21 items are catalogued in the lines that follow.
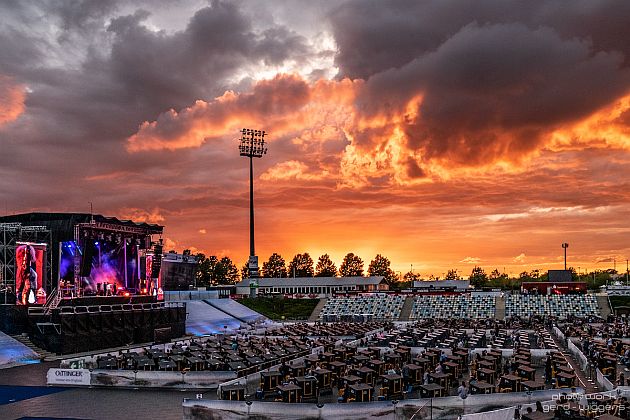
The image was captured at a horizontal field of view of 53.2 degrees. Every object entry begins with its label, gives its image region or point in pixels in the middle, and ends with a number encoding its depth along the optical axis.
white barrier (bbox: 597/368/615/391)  27.76
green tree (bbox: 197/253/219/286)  161.20
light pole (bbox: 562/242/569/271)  122.31
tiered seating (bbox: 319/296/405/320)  86.22
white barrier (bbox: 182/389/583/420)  23.62
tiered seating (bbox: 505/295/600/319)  79.19
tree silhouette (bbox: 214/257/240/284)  165.12
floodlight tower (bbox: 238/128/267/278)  104.81
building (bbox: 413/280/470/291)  115.44
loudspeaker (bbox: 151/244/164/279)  66.38
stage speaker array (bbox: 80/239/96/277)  55.91
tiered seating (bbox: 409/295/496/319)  82.44
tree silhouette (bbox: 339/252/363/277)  178.00
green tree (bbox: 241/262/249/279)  174.75
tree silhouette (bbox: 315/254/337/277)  177.38
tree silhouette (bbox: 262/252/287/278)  174.50
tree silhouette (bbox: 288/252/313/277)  173.38
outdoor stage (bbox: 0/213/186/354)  49.75
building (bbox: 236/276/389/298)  116.00
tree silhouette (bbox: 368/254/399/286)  185.05
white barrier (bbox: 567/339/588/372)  36.06
